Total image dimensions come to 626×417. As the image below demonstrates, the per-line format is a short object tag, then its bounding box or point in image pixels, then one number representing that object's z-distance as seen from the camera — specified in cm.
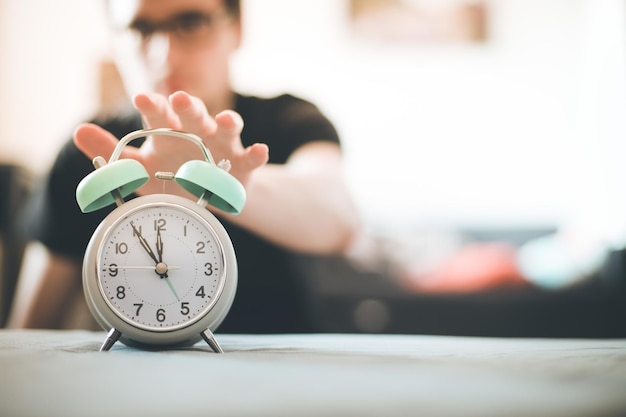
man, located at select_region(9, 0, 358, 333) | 141
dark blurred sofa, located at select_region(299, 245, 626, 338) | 232
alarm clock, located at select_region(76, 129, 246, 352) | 61
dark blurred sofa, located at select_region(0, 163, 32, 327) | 205
